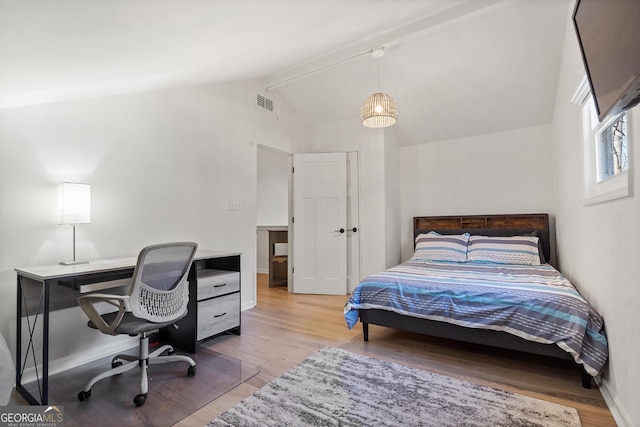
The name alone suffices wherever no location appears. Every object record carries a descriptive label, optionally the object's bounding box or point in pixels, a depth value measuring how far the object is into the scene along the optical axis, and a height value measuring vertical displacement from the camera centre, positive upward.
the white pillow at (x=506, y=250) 3.46 -0.35
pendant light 2.97 +1.06
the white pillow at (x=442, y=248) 3.77 -0.35
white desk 1.69 -0.47
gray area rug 1.56 -1.00
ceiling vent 3.84 +1.51
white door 4.31 -0.03
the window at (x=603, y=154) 1.65 +0.40
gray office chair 1.73 -0.46
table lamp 2.05 +0.13
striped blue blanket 1.83 -0.58
